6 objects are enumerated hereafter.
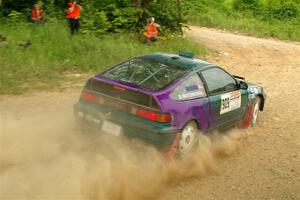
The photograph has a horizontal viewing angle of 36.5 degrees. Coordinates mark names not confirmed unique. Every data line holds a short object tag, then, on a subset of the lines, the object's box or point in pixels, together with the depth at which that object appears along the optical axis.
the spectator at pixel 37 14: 15.04
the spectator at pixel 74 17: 14.55
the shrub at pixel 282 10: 26.12
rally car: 5.91
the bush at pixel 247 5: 27.22
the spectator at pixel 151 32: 15.34
